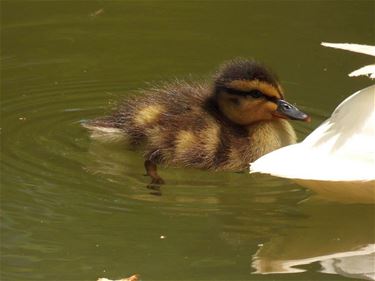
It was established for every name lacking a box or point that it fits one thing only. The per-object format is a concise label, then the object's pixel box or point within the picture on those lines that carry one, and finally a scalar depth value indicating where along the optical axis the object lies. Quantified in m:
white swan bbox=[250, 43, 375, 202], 5.21
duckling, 6.57
